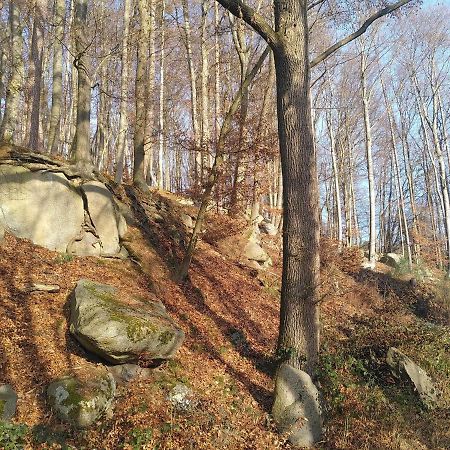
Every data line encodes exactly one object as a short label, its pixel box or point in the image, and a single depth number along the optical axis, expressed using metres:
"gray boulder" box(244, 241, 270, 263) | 14.05
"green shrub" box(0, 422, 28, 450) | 4.07
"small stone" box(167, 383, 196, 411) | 5.66
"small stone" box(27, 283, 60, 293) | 6.99
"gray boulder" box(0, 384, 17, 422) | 4.54
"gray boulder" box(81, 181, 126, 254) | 9.38
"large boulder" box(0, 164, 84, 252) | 8.46
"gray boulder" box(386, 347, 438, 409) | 7.10
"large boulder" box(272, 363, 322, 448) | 5.68
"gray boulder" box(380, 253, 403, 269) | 21.41
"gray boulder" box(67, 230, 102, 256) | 8.95
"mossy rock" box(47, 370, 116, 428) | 4.82
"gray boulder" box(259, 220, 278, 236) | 19.77
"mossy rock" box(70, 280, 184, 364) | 5.86
